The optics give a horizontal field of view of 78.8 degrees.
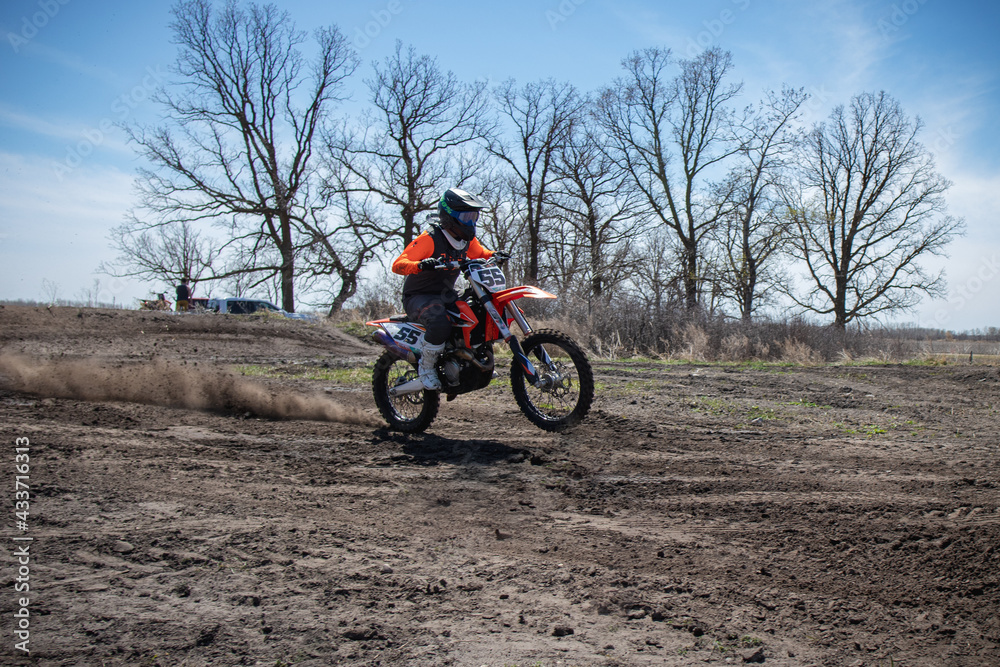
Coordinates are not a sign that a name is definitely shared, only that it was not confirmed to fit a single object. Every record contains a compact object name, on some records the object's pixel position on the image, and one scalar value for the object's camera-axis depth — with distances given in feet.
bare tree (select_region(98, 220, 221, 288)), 112.16
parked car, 100.27
